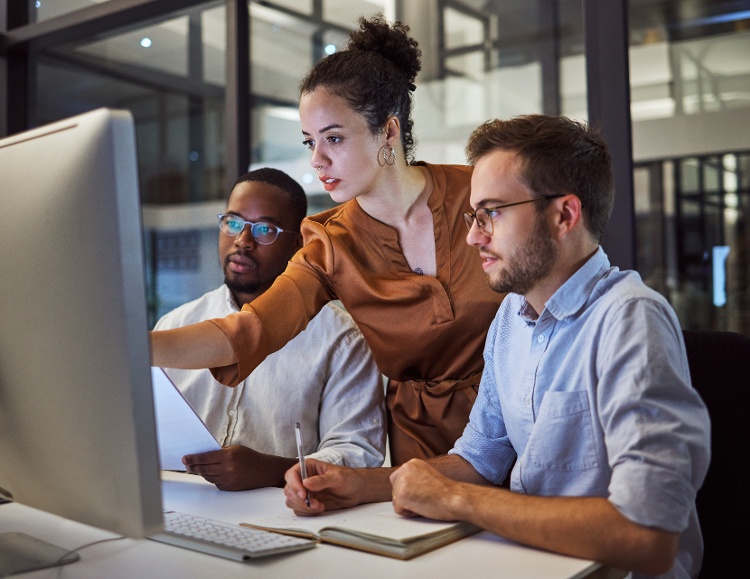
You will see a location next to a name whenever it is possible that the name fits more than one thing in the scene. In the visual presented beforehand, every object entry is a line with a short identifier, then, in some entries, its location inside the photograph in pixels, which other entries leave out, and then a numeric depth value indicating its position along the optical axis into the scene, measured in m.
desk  1.04
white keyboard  1.11
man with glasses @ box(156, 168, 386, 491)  1.93
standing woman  1.85
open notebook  1.13
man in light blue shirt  1.08
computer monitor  0.80
